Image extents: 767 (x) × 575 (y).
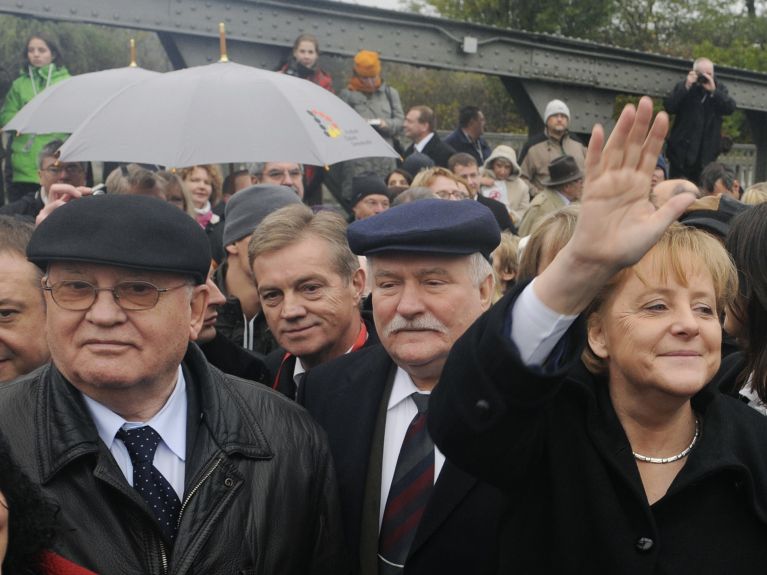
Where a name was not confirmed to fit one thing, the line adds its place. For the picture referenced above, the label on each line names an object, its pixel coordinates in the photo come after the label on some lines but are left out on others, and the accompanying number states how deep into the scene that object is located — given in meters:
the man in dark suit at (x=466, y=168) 8.93
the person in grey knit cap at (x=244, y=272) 4.72
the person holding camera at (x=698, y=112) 12.03
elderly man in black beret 2.37
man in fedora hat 8.82
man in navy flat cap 2.69
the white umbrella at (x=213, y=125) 5.04
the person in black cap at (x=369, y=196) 7.68
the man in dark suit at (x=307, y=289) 3.75
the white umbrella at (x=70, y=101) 6.51
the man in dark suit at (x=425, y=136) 10.18
